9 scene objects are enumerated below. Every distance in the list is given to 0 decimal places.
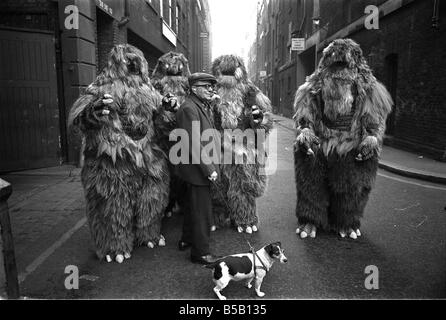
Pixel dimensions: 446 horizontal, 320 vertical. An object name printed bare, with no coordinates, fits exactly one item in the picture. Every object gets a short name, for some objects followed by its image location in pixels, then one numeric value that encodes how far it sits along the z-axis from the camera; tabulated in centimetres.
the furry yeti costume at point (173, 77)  469
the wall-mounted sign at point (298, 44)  2175
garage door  744
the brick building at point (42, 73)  750
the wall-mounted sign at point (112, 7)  901
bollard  256
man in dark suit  349
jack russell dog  293
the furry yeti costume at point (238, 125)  442
